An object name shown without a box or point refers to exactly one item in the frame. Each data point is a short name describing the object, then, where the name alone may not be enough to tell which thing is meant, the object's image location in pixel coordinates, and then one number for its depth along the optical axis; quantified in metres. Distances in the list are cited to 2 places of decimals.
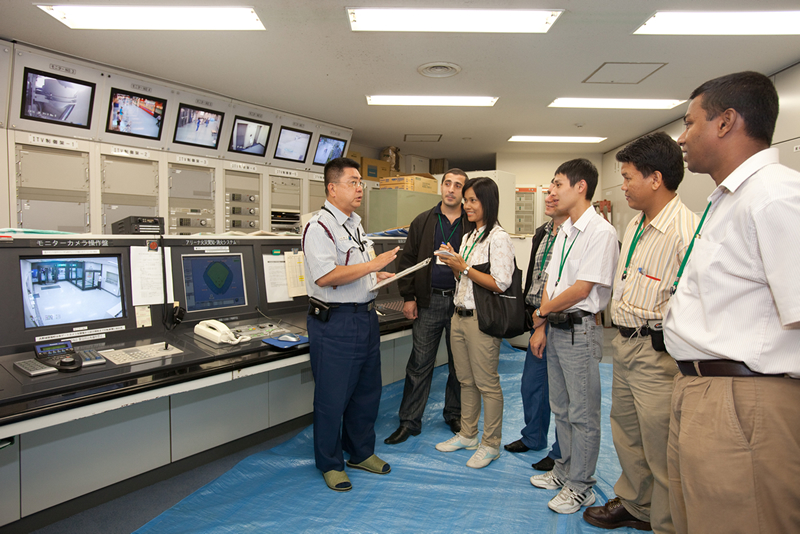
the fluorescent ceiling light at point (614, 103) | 4.87
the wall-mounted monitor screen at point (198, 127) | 4.57
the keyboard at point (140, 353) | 1.73
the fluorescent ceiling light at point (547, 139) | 6.53
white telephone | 2.01
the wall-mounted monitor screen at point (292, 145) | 5.47
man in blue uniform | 2.02
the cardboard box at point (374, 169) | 6.57
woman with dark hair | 2.17
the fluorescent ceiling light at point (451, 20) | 2.98
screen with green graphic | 2.29
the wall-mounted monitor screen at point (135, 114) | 4.10
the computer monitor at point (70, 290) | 1.81
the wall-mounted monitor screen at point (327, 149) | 5.89
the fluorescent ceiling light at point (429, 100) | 4.82
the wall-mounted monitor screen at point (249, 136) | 5.04
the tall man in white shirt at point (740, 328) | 0.93
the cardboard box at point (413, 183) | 5.70
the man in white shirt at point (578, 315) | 1.82
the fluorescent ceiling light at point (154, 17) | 3.01
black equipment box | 2.18
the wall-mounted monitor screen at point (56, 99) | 3.60
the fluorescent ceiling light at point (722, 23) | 2.97
